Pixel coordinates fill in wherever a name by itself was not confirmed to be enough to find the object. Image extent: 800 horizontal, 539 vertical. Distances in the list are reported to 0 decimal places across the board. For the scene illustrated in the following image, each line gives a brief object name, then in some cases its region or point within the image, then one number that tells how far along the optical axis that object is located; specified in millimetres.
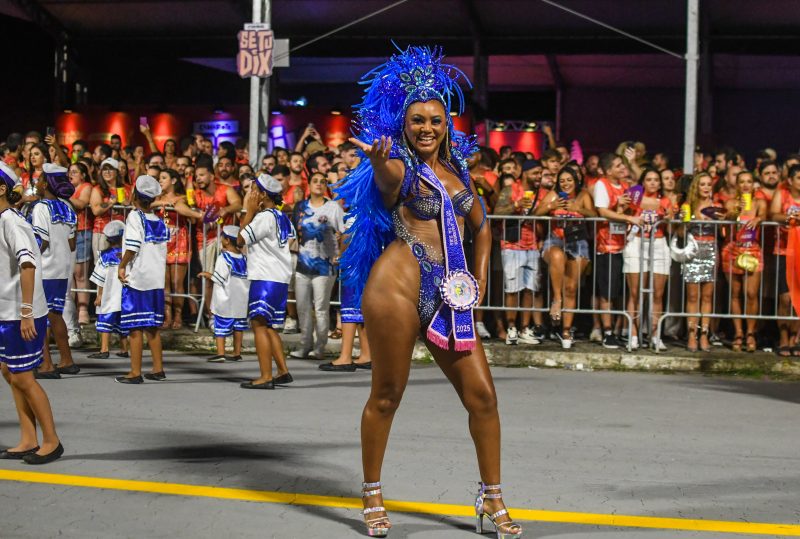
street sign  14359
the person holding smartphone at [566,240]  11391
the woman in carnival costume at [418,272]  5148
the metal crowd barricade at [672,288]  11102
